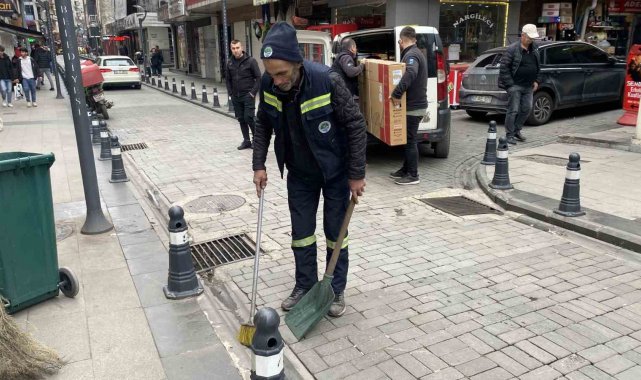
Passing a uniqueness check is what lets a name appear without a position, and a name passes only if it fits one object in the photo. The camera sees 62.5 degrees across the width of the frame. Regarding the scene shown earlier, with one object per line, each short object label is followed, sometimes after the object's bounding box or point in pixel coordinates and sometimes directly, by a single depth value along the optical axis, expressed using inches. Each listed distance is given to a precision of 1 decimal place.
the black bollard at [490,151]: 303.9
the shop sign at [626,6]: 537.0
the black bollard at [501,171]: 259.6
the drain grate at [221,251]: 192.9
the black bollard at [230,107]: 607.3
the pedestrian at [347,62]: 279.7
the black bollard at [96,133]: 415.2
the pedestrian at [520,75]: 343.0
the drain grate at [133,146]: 413.8
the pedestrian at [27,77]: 647.8
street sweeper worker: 128.5
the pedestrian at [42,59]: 923.4
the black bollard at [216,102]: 662.3
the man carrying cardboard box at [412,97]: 264.5
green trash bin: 138.4
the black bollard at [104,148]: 360.6
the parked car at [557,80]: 428.5
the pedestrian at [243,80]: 357.4
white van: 306.0
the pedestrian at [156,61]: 1269.7
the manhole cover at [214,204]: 253.8
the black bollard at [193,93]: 760.3
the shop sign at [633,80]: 383.6
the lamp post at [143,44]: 1258.0
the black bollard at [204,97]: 711.8
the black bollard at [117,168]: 305.2
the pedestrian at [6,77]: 619.5
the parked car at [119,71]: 955.3
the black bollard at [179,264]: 161.3
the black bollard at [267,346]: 91.2
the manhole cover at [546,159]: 311.0
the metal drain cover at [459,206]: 239.1
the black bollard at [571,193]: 215.3
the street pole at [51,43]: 792.6
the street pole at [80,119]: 201.8
